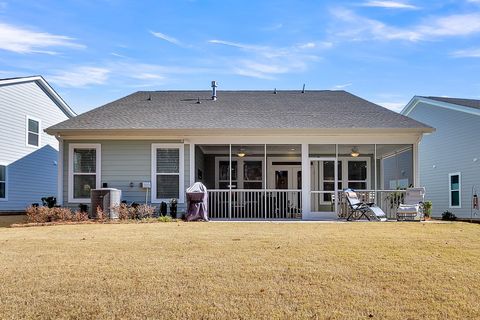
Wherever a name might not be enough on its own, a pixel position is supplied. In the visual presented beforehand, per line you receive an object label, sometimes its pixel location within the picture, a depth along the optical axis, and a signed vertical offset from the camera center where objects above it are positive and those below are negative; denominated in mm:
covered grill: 15460 -578
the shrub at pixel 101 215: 15242 -868
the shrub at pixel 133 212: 15602 -800
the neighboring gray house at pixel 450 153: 20469 +1199
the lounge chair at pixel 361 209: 15438 -716
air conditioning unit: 15531 -522
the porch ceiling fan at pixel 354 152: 17625 +983
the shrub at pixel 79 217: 15344 -925
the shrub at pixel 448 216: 19883 -1186
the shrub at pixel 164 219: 15219 -973
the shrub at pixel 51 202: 16673 -566
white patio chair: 15440 -645
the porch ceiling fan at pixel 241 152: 18708 +1045
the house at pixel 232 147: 16516 +1117
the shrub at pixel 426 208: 16394 -729
